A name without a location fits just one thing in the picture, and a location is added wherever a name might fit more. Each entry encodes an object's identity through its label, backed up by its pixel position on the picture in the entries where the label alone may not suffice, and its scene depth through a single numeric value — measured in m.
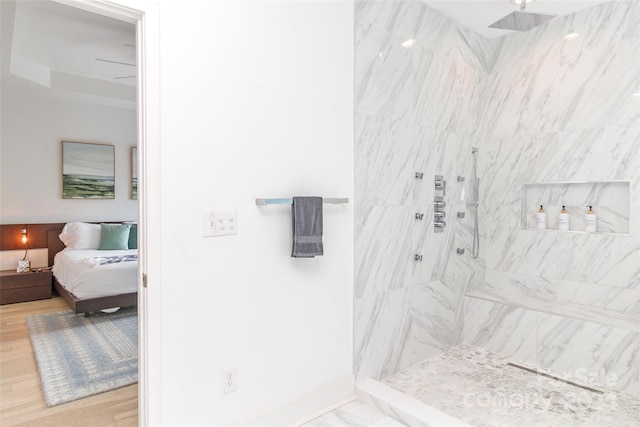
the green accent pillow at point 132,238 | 5.42
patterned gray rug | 2.57
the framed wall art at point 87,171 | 5.40
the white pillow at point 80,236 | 5.15
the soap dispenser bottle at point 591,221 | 2.89
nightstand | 4.61
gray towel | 2.01
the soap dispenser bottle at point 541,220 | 3.17
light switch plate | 1.77
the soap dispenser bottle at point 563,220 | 3.05
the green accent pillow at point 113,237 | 5.20
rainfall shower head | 2.83
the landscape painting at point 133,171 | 5.94
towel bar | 1.92
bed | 4.00
